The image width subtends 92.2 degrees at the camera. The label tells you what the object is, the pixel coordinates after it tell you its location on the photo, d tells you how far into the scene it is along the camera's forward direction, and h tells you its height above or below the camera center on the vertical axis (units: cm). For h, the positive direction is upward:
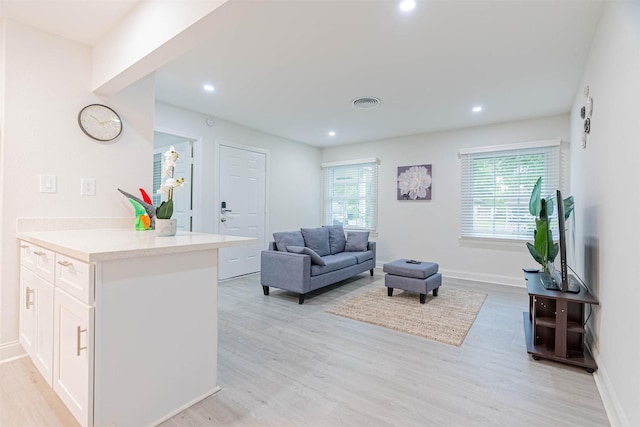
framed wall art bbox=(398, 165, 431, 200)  531 +57
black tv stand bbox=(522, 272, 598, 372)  217 -81
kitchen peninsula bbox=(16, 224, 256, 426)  134 -54
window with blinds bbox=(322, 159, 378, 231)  595 +41
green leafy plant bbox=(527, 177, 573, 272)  265 -14
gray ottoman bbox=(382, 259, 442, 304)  358 -76
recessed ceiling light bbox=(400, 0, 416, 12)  200 +138
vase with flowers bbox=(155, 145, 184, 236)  195 +5
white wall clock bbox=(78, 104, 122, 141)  242 +72
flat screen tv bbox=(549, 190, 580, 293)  227 -34
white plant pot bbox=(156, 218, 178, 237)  194 -9
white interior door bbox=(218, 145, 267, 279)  466 +15
